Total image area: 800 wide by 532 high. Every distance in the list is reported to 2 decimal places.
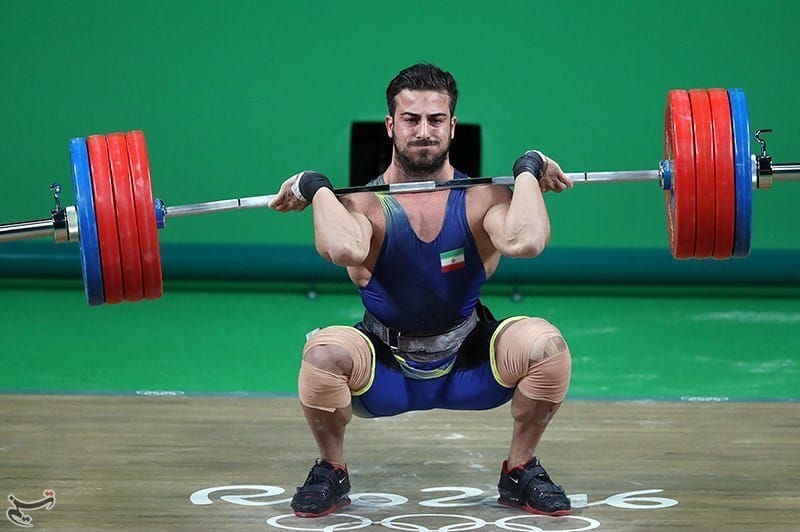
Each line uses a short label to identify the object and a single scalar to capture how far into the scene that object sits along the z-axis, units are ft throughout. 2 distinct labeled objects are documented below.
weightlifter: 24.11
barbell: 23.86
